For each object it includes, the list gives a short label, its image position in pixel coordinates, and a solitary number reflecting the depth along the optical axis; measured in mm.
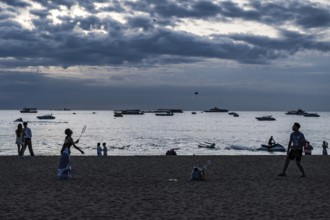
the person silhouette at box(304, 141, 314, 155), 36812
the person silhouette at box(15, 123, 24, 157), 24391
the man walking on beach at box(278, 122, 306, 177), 16656
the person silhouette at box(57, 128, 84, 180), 15918
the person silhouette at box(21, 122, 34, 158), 24677
